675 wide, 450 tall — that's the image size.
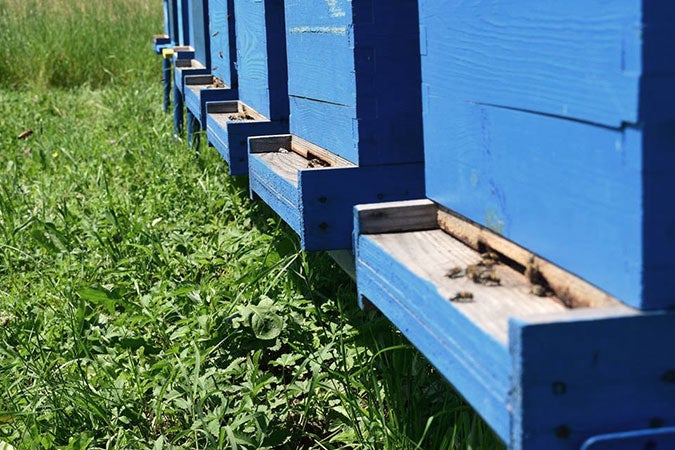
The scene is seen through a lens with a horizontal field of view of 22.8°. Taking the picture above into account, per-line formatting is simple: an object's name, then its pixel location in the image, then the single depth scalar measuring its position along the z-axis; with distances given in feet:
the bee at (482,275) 4.32
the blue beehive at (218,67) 9.13
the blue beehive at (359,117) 5.45
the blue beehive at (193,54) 16.85
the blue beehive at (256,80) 7.04
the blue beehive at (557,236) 3.72
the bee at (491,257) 4.50
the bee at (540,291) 4.15
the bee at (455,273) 4.40
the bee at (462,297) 4.15
